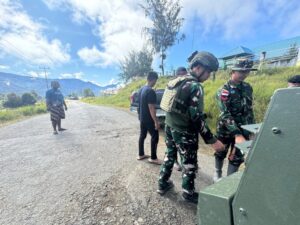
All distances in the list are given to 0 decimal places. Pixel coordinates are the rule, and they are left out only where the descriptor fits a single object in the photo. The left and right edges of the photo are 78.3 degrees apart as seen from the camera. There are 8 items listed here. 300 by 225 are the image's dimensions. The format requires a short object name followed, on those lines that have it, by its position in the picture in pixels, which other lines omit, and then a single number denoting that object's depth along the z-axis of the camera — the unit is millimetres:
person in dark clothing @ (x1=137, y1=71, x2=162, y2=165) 3225
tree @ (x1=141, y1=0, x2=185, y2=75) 21234
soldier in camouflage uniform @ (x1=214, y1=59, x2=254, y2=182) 2131
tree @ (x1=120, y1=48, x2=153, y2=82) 33125
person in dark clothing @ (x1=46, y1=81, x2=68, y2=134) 6068
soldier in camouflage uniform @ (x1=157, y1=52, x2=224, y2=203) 1804
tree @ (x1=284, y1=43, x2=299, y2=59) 14905
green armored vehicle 650
